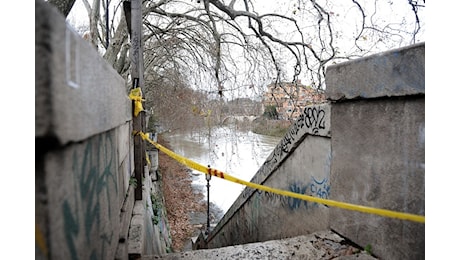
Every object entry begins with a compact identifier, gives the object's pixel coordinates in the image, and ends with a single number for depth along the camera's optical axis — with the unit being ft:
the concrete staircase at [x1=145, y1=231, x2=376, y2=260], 7.80
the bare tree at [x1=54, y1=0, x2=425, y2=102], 22.94
